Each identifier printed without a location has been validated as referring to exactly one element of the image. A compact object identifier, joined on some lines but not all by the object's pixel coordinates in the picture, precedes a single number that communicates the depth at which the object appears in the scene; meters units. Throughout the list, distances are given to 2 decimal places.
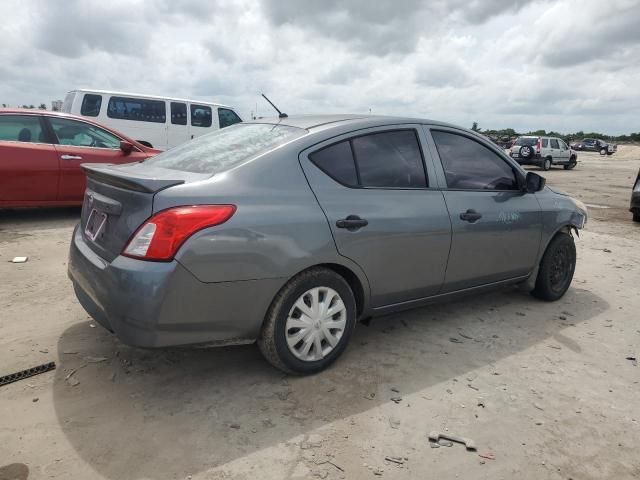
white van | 12.56
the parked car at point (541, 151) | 24.20
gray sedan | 2.53
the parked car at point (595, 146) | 48.82
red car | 6.59
